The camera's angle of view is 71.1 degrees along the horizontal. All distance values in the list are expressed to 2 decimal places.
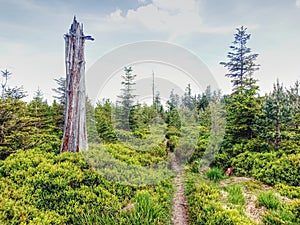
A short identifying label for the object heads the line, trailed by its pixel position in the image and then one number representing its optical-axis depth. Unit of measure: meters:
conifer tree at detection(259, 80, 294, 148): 8.58
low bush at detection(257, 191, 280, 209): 5.01
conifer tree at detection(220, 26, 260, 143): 10.29
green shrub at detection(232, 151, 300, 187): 7.09
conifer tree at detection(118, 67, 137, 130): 19.27
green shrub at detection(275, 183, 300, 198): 6.05
